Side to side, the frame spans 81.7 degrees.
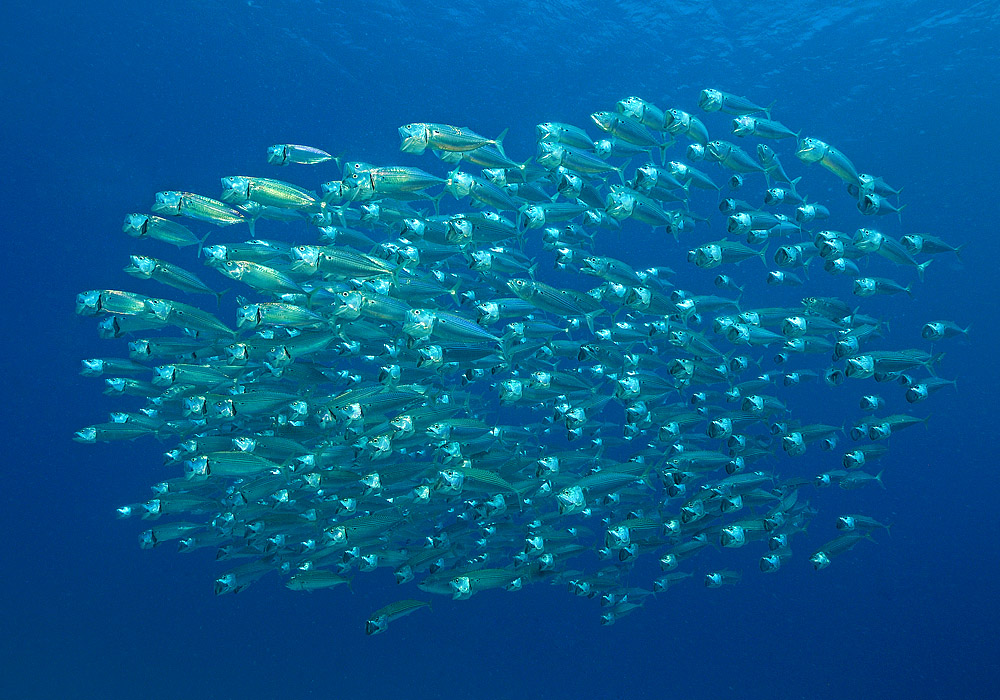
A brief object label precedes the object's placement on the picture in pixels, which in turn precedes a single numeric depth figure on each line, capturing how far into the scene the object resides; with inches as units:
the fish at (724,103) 209.2
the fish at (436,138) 173.9
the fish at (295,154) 199.9
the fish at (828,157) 200.5
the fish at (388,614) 231.0
